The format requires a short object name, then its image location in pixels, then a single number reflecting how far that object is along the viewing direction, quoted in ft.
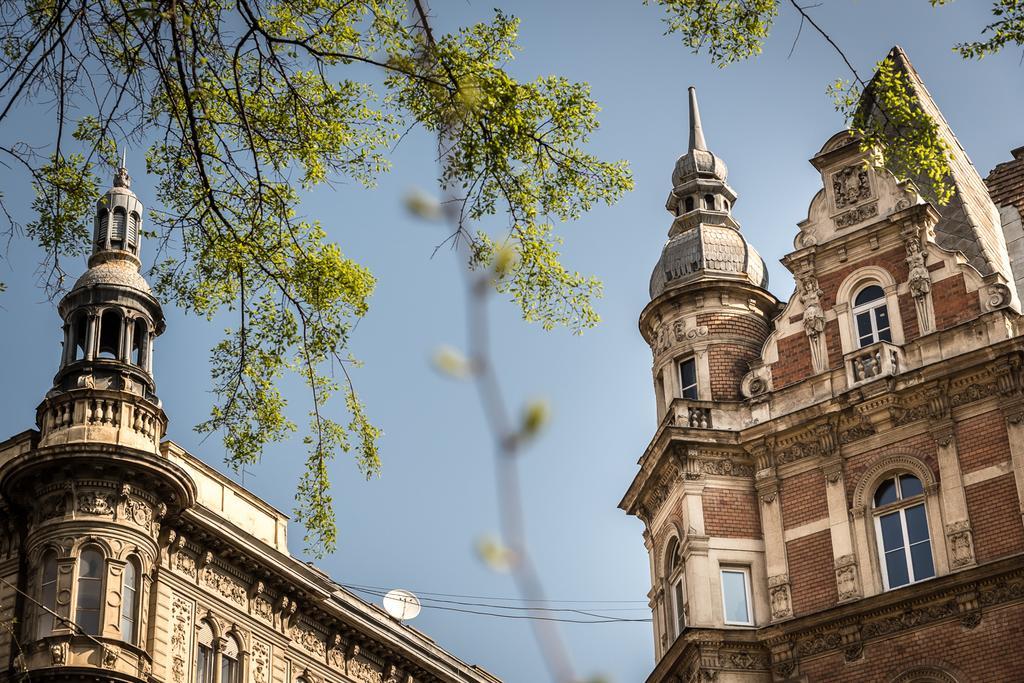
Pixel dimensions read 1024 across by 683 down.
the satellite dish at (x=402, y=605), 149.69
